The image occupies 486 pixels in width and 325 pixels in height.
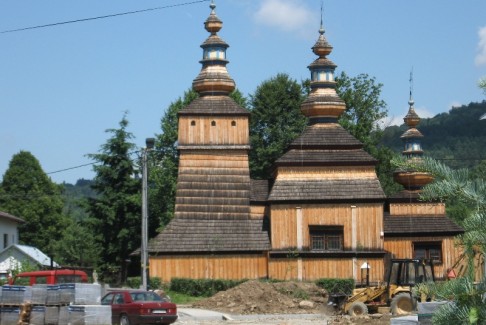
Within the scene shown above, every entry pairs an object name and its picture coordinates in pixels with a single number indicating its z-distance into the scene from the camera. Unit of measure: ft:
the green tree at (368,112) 239.30
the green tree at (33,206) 279.08
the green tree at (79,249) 208.50
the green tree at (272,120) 231.91
